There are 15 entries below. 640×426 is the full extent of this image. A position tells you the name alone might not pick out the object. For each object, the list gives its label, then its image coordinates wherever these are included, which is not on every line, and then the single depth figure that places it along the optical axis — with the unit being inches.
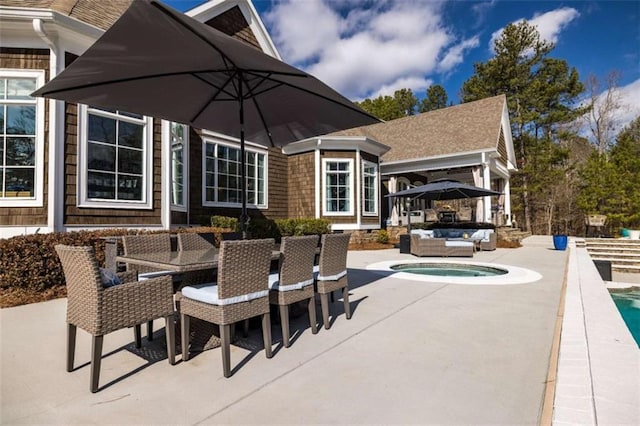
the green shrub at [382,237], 504.1
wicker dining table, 102.9
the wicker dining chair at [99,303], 85.8
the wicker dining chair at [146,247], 139.8
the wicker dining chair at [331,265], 134.7
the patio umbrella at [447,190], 420.8
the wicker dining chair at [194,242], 159.6
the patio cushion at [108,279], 90.7
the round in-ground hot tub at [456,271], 231.3
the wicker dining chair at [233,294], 94.8
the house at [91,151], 215.2
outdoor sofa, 370.6
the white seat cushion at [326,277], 135.3
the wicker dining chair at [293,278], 115.5
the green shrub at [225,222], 326.6
